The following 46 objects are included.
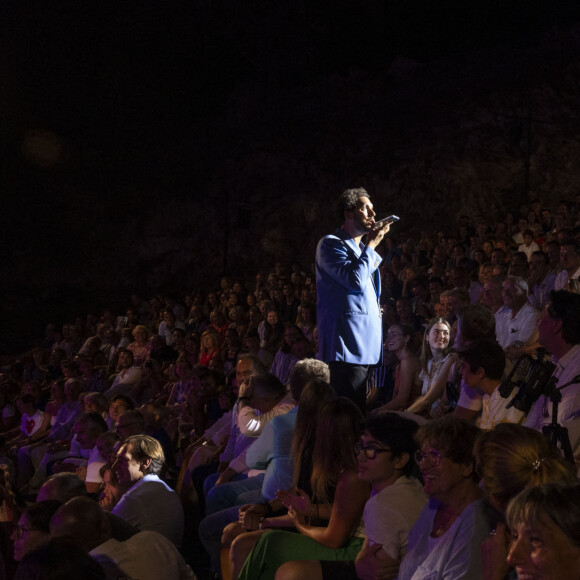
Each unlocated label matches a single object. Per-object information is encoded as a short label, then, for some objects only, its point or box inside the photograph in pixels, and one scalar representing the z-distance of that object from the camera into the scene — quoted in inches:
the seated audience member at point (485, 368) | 142.9
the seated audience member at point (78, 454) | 230.2
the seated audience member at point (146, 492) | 145.4
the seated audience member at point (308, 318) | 326.6
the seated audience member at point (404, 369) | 217.0
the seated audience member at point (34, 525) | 118.8
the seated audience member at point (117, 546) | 102.4
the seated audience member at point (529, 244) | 375.9
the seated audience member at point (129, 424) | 193.2
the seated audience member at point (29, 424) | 322.3
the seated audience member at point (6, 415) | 344.8
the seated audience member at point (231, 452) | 187.2
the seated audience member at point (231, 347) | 328.8
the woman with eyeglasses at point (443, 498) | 95.5
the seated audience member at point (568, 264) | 262.1
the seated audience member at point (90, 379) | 366.3
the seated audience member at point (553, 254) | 303.7
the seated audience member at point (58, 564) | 73.2
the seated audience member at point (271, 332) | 337.4
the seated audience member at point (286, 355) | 284.4
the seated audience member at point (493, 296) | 238.7
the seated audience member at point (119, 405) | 237.5
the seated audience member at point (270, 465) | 151.4
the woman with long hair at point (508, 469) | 86.4
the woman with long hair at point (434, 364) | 196.1
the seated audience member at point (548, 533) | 67.1
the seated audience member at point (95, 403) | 264.7
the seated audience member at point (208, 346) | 337.7
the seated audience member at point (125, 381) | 346.9
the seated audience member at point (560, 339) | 119.3
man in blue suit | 160.7
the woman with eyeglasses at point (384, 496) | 109.8
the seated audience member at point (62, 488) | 137.9
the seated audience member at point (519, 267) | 290.5
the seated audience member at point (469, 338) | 152.9
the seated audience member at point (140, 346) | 401.6
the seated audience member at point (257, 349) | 325.4
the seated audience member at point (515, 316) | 220.8
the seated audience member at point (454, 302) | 229.6
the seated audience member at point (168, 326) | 449.1
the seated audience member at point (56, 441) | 287.6
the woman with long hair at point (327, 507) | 122.7
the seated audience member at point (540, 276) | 281.7
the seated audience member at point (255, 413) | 176.1
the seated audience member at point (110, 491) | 157.8
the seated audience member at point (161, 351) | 387.5
